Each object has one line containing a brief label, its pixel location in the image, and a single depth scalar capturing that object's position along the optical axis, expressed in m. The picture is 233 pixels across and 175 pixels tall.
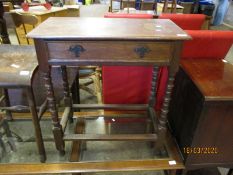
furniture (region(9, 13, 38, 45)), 1.43
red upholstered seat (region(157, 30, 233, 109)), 1.18
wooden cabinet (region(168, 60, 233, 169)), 0.96
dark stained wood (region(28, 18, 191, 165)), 0.83
